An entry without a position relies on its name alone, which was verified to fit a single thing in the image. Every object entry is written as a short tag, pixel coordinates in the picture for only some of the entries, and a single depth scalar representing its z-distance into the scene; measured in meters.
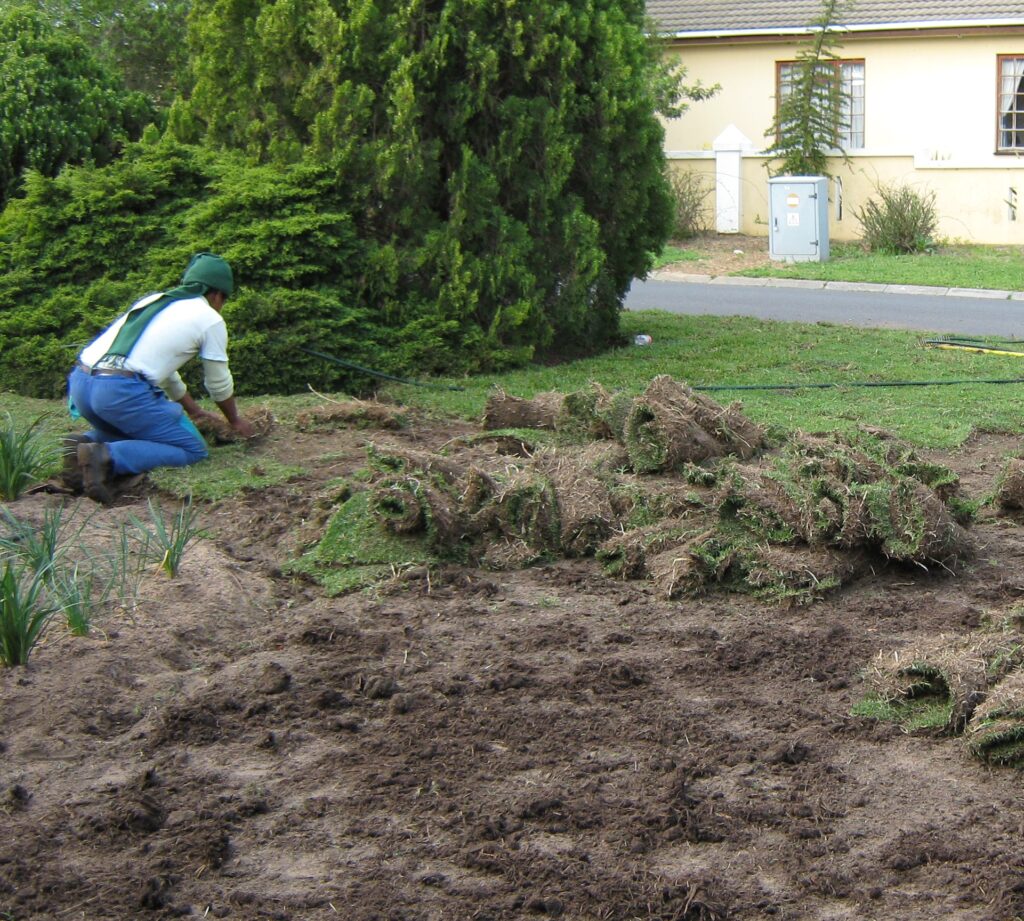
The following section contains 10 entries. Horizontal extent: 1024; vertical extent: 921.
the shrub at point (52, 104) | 11.74
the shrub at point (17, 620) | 4.76
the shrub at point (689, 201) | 23.83
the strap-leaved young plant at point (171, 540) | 5.78
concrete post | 23.98
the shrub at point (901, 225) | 21.41
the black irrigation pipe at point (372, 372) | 9.79
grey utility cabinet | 20.42
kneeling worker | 7.47
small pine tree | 22.38
